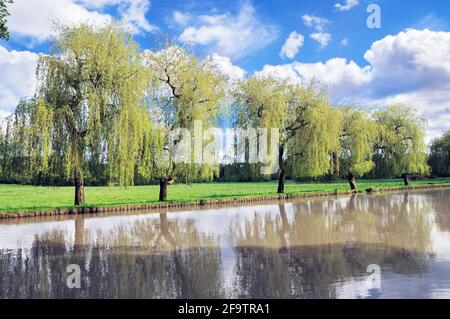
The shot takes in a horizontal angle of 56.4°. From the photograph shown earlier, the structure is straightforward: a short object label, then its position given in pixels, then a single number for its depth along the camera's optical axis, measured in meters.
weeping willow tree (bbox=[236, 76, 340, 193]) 27.11
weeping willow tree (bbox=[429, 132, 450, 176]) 57.81
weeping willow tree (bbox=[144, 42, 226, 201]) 21.44
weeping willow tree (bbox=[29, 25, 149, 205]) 18.20
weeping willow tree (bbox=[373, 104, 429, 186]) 39.47
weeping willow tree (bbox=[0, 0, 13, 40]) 12.79
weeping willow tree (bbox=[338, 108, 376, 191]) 33.25
